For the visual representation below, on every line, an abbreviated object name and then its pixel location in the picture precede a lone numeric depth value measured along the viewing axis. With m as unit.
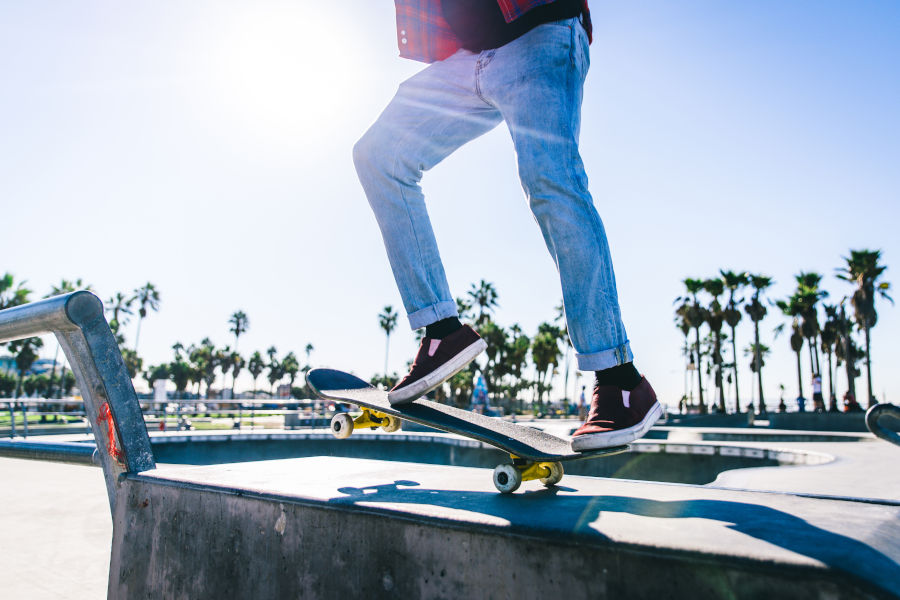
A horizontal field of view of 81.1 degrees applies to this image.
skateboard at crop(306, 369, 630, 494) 1.52
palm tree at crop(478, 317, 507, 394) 61.95
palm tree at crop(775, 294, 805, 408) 43.25
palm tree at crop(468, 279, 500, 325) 60.78
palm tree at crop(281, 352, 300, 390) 94.38
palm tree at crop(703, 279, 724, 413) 44.91
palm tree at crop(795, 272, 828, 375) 41.81
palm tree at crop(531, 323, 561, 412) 66.81
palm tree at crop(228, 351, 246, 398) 85.88
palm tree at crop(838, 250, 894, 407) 34.53
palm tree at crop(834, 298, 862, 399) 32.81
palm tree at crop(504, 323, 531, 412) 66.88
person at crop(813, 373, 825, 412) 26.67
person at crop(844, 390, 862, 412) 27.56
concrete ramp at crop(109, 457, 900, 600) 0.75
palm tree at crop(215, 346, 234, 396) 86.19
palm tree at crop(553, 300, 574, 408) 66.82
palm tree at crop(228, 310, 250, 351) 77.88
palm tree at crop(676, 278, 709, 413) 46.72
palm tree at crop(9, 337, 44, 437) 47.50
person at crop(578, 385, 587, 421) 28.87
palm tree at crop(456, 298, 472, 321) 59.34
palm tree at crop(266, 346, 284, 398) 93.00
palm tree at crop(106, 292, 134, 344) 61.00
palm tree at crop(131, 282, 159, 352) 63.97
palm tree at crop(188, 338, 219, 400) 85.59
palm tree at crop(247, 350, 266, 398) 91.81
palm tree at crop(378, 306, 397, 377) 67.56
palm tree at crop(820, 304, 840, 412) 46.88
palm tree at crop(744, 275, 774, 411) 43.00
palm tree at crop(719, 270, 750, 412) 43.84
